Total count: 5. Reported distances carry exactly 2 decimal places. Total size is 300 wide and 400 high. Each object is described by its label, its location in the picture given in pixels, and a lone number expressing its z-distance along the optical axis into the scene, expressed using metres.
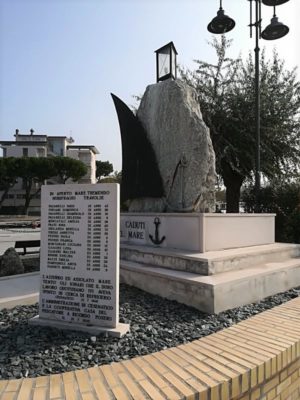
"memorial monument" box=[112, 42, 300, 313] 4.90
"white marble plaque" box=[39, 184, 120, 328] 3.65
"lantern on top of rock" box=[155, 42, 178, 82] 7.39
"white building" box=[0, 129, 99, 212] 60.75
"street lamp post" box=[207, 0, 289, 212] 9.76
